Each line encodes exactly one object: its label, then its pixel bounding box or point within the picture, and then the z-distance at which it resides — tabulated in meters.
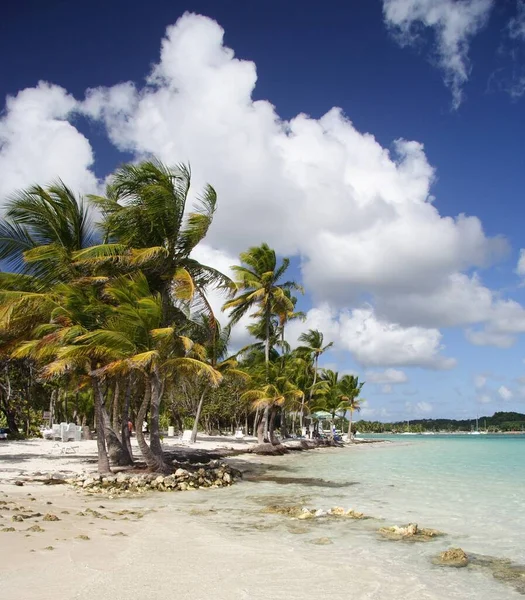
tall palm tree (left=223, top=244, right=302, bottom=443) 31.31
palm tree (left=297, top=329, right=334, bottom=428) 46.31
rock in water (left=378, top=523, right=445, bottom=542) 8.42
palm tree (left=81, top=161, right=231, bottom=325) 14.96
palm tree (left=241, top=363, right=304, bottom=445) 30.16
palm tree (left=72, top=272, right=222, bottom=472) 13.12
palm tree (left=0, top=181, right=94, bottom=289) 14.17
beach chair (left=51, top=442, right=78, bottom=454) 20.73
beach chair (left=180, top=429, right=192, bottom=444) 31.57
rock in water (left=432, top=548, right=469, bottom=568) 6.97
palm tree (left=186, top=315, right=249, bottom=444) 16.50
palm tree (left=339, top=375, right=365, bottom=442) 59.97
